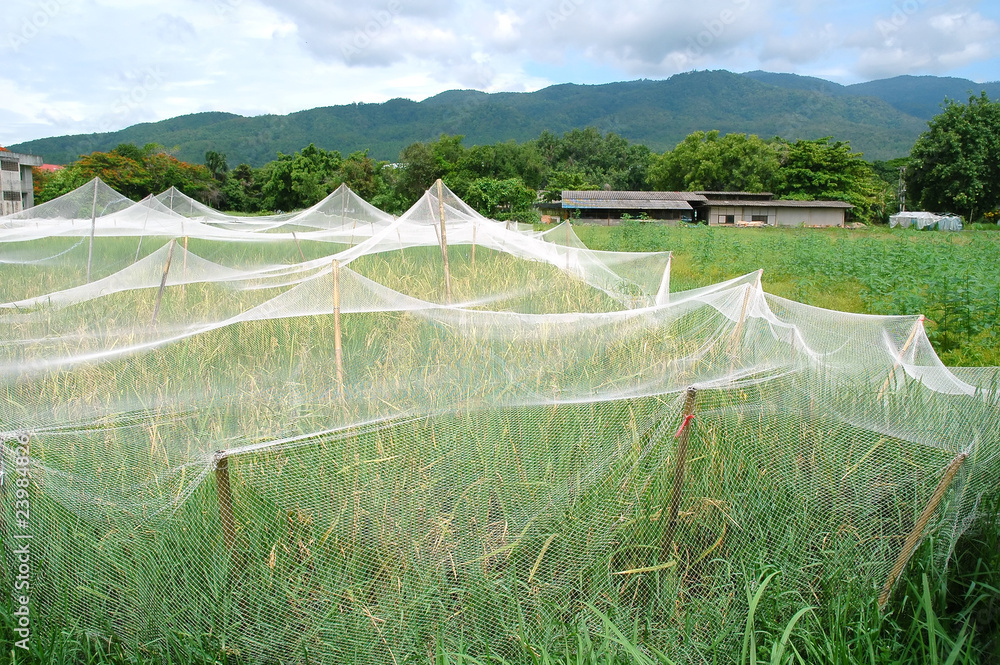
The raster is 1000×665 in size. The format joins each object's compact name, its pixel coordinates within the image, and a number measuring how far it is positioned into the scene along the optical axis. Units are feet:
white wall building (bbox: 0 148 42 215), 132.57
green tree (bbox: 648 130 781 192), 177.27
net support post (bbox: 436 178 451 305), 23.01
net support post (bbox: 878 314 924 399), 9.53
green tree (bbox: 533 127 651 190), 248.73
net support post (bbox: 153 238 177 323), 18.15
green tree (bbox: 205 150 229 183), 228.22
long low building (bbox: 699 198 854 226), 145.07
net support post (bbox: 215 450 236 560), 6.10
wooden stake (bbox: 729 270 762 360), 12.17
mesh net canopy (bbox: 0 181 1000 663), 6.84
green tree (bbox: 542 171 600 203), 170.60
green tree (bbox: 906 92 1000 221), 138.51
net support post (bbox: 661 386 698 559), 7.45
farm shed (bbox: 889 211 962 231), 126.76
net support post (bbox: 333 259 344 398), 12.49
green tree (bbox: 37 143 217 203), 126.93
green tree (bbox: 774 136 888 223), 156.04
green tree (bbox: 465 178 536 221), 110.42
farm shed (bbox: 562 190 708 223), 148.97
